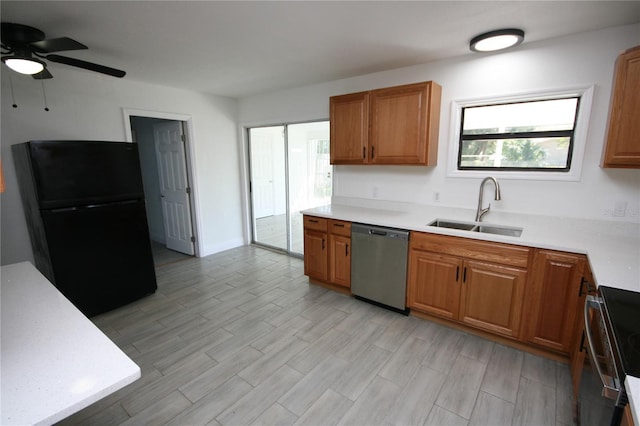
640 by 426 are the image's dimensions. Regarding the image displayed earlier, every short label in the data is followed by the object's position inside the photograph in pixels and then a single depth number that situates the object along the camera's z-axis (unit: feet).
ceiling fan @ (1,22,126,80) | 6.21
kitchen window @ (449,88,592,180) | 7.77
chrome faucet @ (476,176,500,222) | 8.77
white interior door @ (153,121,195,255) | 14.19
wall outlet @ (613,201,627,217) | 7.27
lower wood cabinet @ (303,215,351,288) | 10.23
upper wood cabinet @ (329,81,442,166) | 9.03
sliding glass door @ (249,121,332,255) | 13.74
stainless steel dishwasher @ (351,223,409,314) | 8.96
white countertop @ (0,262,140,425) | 2.51
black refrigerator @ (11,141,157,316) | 8.11
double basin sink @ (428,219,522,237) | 8.30
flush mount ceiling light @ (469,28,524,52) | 7.19
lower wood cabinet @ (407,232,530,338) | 7.32
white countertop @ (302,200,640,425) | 5.07
